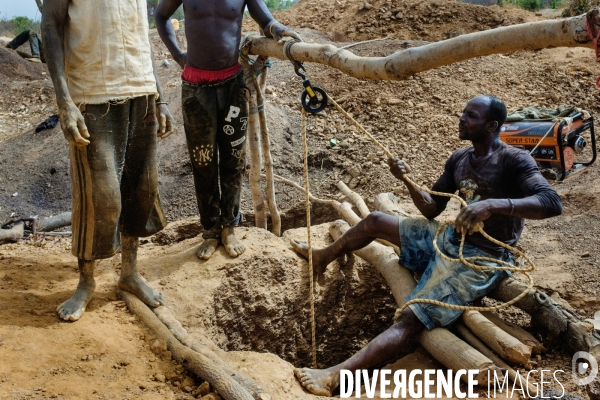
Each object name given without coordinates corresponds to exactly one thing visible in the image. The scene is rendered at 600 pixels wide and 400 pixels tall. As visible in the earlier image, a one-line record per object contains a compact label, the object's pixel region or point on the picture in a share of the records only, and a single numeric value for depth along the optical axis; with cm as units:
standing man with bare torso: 394
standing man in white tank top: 307
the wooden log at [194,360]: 284
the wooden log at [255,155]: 455
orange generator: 621
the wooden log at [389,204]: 505
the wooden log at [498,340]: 323
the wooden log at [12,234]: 470
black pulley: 345
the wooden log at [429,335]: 320
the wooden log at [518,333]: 338
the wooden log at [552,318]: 329
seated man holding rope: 341
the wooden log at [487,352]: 310
